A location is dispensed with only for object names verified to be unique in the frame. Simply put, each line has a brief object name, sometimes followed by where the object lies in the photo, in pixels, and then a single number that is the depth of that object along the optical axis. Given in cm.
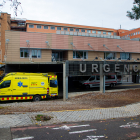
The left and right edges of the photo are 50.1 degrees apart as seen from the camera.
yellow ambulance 1355
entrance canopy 1588
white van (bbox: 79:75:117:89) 2214
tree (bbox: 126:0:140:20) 1716
